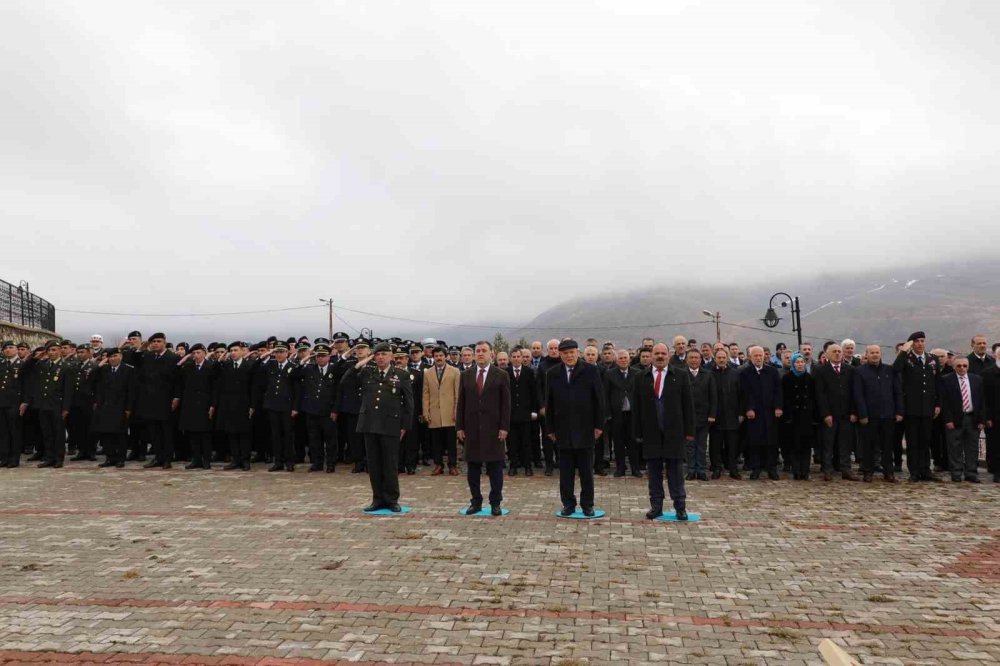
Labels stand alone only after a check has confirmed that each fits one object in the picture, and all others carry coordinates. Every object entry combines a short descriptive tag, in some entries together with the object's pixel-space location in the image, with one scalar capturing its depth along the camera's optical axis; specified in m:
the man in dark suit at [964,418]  12.03
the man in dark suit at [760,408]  12.20
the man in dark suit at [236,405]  13.49
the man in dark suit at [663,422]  8.68
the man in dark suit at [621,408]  12.16
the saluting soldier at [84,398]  14.77
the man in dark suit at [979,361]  13.00
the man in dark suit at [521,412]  12.77
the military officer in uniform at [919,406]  12.02
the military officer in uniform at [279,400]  13.23
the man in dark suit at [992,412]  12.16
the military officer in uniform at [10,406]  14.01
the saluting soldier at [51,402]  13.79
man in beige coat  12.55
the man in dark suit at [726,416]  12.19
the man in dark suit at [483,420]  8.91
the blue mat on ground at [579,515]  8.58
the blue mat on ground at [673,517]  8.48
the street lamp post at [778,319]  27.66
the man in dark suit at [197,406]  13.62
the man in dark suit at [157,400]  13.64
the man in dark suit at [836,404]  12.08
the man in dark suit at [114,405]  13.75
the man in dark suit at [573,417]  8.73
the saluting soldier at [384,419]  9.12
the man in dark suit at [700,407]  11.83
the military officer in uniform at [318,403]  13.16
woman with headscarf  12.14
